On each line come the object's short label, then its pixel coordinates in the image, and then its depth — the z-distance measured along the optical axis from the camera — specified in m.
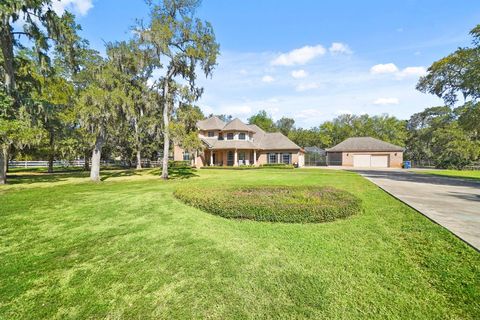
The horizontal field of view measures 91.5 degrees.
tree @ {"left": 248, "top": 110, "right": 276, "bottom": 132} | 60.53
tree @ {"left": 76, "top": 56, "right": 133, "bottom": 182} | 13.87
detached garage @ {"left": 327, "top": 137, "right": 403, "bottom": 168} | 36.53
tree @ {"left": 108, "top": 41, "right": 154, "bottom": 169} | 15.62
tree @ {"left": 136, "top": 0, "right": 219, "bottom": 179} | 16.06
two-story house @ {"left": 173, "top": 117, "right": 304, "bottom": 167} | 30.80
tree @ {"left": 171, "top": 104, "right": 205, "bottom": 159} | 17.77
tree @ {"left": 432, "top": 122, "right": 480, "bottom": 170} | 33.25
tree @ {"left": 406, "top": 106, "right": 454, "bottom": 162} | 43.62
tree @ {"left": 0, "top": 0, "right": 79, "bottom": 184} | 11.84
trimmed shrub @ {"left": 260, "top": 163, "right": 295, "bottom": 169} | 29.36
